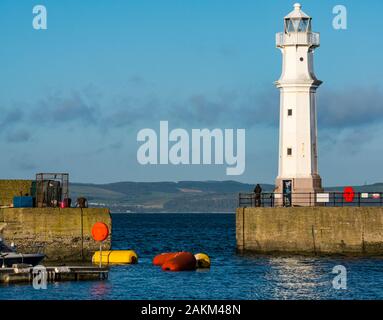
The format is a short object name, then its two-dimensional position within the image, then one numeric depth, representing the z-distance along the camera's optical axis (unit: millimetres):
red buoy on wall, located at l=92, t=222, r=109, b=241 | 59312
